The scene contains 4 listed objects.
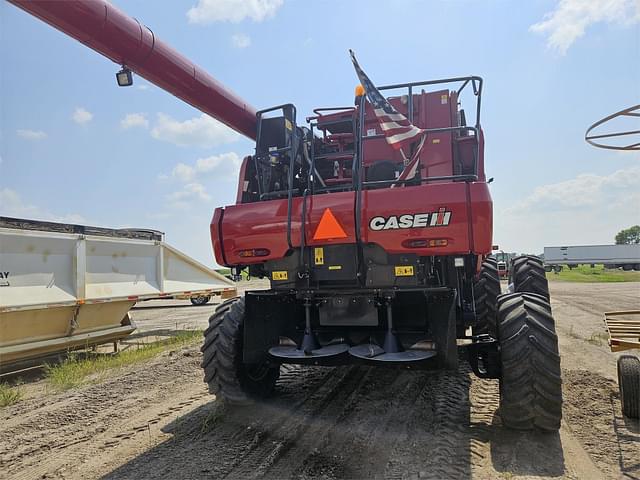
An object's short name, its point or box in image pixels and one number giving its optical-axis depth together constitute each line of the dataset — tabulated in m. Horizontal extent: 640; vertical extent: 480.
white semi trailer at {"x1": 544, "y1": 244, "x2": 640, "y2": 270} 44.33
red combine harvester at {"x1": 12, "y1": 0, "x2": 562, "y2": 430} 3.44
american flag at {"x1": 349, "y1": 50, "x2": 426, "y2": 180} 3.97
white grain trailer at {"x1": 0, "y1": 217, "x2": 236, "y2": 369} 6.43
